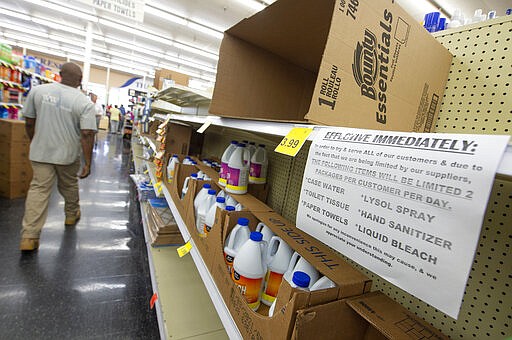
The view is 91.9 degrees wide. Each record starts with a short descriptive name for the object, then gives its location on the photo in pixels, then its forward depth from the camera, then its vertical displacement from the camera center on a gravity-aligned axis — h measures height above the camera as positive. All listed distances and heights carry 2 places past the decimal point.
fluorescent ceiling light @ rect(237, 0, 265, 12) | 5.20 +2.83
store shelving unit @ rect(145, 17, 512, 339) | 0.56 +0.05
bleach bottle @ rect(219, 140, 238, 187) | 1.19 -0.14
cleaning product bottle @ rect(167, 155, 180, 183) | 1.80 -0.30
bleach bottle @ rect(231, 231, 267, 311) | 0.80 -0.42
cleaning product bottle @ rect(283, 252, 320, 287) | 0.74 -0.36
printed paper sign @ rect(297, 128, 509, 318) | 0.30 -0.06
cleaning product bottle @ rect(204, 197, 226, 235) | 1.15 -0.38
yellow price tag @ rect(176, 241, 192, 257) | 1.14 -0.55
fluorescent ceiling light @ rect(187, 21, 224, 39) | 7.06 +2.93
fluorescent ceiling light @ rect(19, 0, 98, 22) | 7.35 +2.91
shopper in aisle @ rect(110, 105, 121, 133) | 12.39 -0.22
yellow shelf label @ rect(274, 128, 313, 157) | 0.54 +0.01
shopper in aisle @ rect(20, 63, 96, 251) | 2.33 -0.25
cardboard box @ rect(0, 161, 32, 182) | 3.27 -0.95
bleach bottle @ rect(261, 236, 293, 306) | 0.84 -0.42
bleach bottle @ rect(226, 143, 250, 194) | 1.13 -0.17
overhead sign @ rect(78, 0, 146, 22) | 3.62 +1.60
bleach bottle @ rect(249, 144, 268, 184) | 1.27 -0.14
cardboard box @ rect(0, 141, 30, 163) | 3.25 -0.69
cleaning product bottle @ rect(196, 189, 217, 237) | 1.22 -0.38
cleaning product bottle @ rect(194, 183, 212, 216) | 1.30 -0.34
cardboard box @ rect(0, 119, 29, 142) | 3.25 -0.42
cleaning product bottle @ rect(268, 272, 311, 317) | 0.59 -0.31
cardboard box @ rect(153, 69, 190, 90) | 3.74 +0.73
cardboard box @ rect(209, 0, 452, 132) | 0.53 +0.26
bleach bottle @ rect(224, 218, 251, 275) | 0.92 -0.38
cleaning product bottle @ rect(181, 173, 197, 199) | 1.51 -0.35
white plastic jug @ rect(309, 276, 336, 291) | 0.66 -0.35
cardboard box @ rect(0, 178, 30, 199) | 3.30 -1.19
